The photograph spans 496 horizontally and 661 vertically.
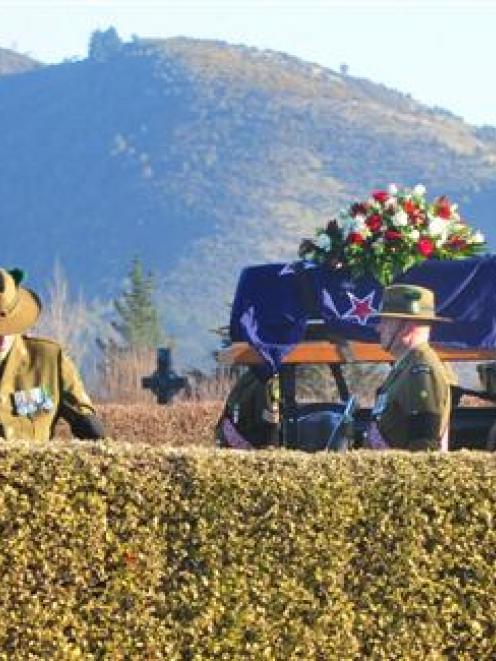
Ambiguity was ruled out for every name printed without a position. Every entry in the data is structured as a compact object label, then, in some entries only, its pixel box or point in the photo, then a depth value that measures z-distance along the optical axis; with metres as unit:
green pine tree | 123.78
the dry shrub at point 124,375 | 56.62
